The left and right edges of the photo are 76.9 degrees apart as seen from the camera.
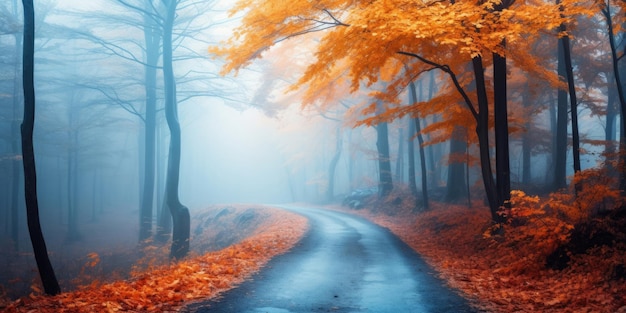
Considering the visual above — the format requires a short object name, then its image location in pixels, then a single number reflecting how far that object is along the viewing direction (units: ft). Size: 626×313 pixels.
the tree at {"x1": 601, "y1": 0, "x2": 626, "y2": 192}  35.01
